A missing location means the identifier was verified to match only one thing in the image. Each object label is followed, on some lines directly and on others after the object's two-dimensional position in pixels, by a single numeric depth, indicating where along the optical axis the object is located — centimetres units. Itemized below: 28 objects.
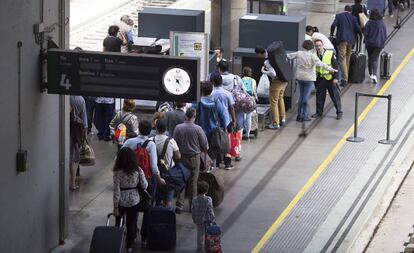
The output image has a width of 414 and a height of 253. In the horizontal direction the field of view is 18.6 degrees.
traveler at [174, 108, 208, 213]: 1780
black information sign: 1505
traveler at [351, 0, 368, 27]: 2841
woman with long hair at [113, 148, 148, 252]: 1594
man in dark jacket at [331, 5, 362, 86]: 2684
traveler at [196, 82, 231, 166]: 1933
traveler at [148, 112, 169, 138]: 1834
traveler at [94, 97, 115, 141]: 2189
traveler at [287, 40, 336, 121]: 2344
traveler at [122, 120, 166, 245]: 1694
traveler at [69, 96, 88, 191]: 1847
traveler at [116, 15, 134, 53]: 2600
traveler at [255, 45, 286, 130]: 2295
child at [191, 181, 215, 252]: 1633
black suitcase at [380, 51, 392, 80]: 2752
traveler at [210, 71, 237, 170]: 1959
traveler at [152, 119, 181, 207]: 1738
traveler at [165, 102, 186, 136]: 1873
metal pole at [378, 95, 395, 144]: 2231
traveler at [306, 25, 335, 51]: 2503
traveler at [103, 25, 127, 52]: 2364
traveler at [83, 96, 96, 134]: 2200
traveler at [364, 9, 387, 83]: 2730
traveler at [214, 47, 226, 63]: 2381
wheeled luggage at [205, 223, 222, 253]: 1617
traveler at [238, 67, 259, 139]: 2162
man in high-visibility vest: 2380
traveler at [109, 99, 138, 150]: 1869
